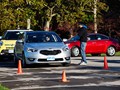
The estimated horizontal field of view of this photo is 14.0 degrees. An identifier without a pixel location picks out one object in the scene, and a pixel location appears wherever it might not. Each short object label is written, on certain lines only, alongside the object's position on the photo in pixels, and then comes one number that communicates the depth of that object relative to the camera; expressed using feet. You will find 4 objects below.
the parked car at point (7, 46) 84.38
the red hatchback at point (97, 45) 100.53
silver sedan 64.75
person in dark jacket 67.72
